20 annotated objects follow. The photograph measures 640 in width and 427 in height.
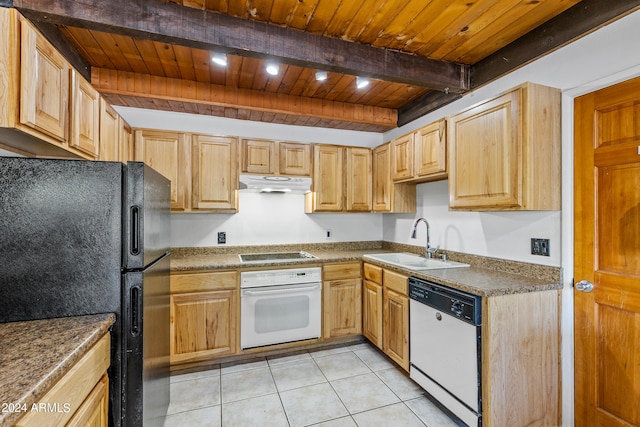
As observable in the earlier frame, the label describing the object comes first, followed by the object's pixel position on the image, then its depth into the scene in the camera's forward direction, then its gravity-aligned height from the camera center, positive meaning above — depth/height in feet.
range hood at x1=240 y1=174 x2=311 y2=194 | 9.57 +1.04
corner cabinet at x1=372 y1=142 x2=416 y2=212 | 10.57 +0.90
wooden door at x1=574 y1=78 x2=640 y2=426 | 5.18 -0.71
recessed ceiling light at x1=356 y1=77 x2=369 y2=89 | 8.45 +3.81
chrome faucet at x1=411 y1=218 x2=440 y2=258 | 9.52 -1.07
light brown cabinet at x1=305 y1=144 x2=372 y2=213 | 10.82 +1.31
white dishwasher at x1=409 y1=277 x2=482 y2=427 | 5.86 -2.88
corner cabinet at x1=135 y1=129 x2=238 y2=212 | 9.08 +1.55
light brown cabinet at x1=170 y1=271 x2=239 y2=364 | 8.37 -2.92
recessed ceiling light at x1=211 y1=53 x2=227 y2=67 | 7.01 +3.71
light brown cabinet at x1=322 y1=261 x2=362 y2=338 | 9.82 -2.84
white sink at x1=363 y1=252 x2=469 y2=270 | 8.51 -1.45
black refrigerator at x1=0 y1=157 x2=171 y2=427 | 4.24 -0.58
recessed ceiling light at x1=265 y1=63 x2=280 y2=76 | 7.42 +3.68
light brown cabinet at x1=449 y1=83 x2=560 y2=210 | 5.95 +1.39
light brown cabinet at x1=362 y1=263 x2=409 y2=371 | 8.04 -2.89
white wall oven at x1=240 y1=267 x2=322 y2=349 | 8.93 -2.81
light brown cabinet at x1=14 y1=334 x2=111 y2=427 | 2.87 -2.05
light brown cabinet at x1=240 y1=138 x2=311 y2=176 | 9.93 +1.97
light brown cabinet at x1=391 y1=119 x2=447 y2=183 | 8.18 +1.84
